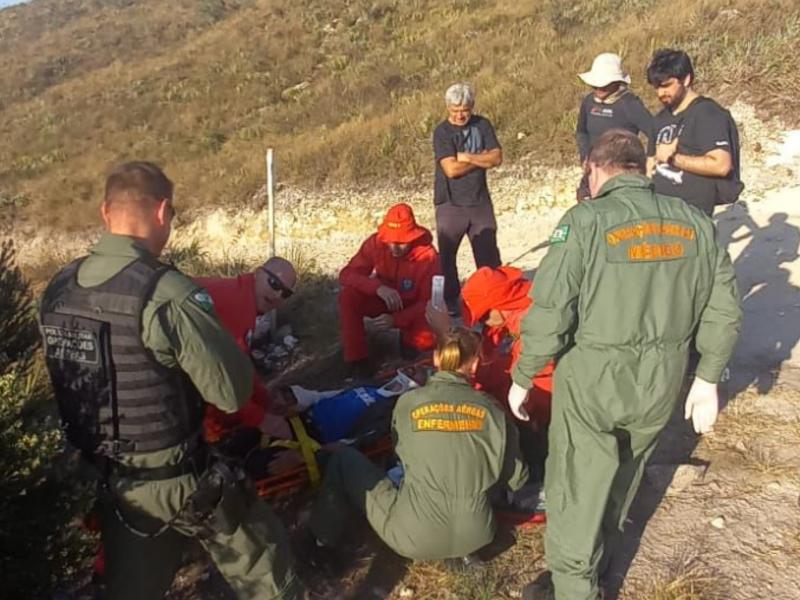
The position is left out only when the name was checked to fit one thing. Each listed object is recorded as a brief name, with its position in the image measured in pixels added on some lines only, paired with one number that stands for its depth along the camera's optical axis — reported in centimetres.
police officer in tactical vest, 248
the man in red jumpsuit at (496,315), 430
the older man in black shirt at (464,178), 572
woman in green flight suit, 315
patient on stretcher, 381
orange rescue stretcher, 371
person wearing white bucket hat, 524
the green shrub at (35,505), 251
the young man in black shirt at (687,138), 416
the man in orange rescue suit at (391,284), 559
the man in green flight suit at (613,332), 270
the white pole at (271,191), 764
